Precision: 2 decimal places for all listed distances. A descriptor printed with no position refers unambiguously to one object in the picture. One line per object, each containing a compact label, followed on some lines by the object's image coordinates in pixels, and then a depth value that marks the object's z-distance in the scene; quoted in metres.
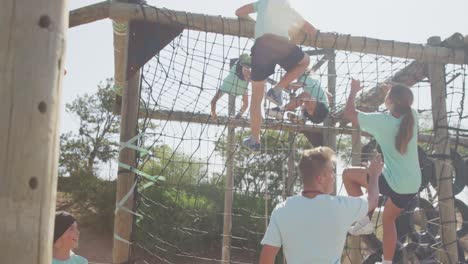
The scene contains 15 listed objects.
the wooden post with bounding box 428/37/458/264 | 3.14
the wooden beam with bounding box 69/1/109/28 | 2.80
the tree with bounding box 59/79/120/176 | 11.13
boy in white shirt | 1.81
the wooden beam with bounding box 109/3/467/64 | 2.89
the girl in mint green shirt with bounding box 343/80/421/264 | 2.66
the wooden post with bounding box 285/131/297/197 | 4.94
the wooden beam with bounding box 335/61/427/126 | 3.61
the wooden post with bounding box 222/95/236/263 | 5.24
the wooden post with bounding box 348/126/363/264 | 4.12
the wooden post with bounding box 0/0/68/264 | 1.20
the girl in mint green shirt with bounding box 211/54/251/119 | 3.90
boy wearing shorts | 2.82
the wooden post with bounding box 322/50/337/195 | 4.20
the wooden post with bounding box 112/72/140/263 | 2.76
